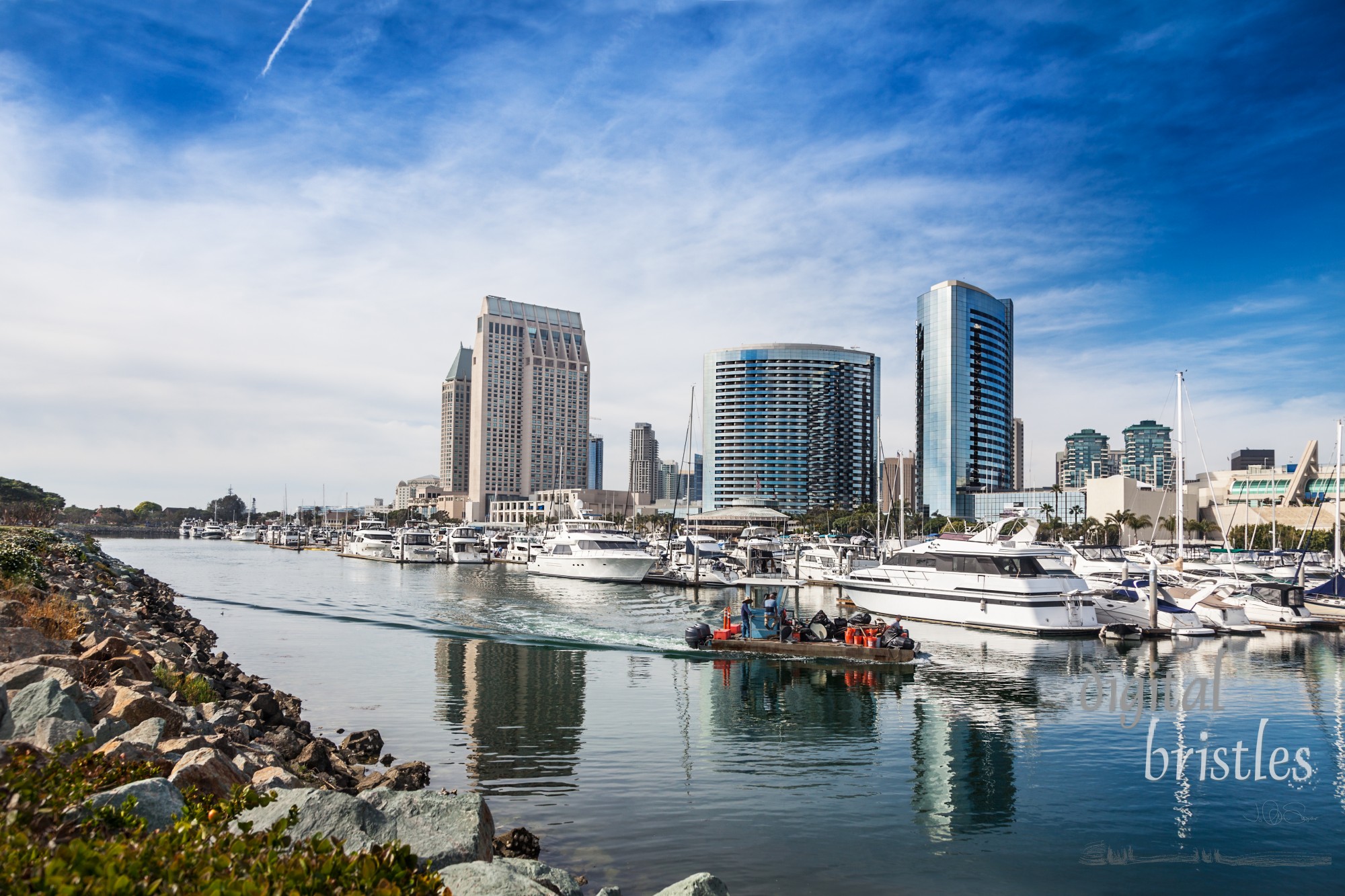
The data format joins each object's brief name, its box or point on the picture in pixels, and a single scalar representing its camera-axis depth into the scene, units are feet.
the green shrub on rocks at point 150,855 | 15.80
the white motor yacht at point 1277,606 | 146.61
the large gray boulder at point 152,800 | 23.31
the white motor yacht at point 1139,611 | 137.49
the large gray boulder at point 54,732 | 31.60
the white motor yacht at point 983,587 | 137.49
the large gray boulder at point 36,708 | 32.30
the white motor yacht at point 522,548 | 337.11
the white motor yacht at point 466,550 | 338.95
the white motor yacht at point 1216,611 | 140.77
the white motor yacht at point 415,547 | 328.82
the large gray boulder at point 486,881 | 25.34
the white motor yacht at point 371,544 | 353.31
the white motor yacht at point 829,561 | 222.48
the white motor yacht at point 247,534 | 602.44
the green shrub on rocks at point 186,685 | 57.98
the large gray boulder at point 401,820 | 26.78
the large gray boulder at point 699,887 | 28.56
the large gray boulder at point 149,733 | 35.96
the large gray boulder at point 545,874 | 32.50
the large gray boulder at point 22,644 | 48.60
